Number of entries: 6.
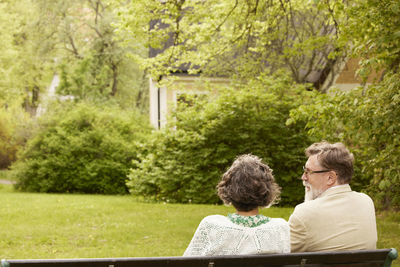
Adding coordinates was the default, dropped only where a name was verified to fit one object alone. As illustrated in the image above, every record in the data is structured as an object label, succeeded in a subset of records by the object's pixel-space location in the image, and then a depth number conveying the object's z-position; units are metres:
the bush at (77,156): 18.80
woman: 3.00
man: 3.42
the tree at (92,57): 30.34
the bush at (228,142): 14.78
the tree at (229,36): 10.88
